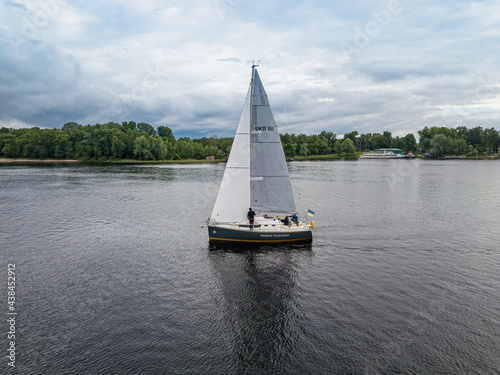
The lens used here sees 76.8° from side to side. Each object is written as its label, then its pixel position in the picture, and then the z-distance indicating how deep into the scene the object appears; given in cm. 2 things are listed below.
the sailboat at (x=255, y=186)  3534
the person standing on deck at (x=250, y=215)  3600
